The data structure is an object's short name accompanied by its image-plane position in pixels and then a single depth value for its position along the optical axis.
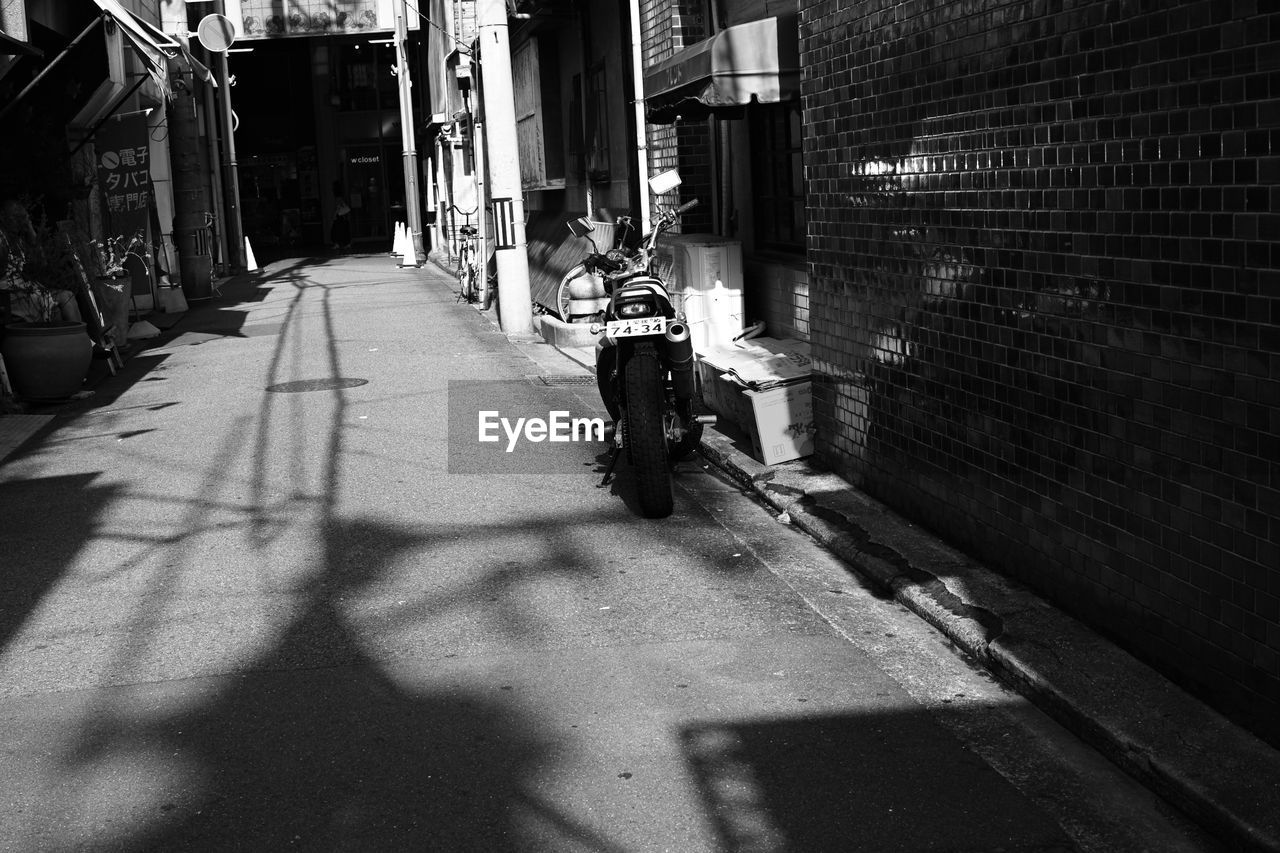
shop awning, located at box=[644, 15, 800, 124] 9.22
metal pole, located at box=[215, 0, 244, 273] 33.84
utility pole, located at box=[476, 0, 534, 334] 17.05
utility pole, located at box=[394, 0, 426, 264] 37.62
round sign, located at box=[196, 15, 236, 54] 24.06
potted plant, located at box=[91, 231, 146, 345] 17.20
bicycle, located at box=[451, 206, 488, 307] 23.34
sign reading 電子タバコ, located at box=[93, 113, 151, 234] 19.93
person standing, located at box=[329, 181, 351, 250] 48.75
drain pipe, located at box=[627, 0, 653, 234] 13.09
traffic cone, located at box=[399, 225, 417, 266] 36.09
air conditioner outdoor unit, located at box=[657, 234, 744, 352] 11.05
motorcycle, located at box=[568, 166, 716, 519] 7.34
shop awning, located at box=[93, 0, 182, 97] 15.71
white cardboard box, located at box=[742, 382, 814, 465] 8.38
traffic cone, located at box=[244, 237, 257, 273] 35.00
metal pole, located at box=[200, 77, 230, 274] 31.74
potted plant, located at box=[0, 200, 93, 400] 12.55
